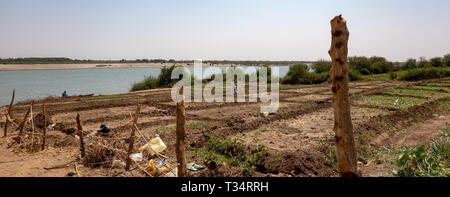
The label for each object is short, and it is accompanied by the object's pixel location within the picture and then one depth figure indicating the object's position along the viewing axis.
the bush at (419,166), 3.49
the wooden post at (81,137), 5.18
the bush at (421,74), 23.73
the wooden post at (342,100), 2.78
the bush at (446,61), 32.22
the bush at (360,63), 31.72
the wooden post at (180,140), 3.92
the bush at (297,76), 24.39
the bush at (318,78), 24.16
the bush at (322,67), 28.12
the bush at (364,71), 30.31
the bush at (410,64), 32.94
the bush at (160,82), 23.05
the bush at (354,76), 25.98
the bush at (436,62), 33.59
